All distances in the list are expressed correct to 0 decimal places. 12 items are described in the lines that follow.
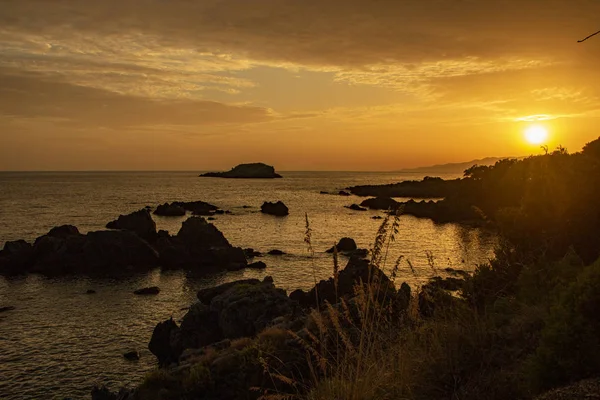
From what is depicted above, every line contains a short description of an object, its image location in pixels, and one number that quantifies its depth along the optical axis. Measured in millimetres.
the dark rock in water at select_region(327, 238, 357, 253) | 52875
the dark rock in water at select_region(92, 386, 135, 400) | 15012
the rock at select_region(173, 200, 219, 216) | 99275
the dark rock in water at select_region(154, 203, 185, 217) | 97812
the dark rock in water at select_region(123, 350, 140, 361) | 24250
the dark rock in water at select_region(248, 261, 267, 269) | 46000
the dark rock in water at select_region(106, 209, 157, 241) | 58538
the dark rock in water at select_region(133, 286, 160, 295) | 38031
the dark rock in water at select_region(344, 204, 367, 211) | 106438
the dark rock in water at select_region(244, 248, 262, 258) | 52838
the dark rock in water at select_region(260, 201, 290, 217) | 97188
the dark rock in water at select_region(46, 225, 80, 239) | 53000
